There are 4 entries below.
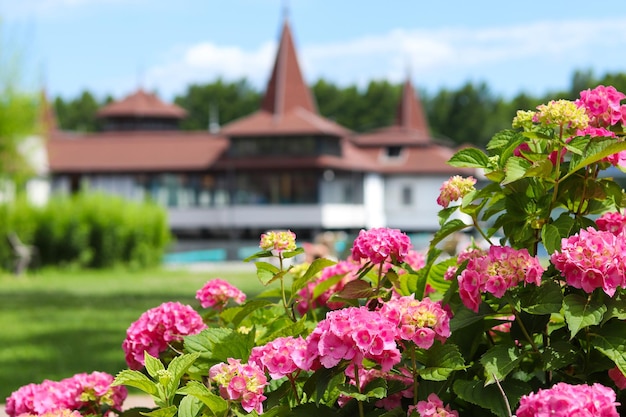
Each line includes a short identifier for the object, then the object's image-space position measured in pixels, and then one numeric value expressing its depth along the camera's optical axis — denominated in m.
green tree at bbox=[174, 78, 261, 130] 83.12
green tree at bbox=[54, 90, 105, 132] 86.44
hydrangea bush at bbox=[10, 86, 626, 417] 1.96
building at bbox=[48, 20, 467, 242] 38.06
